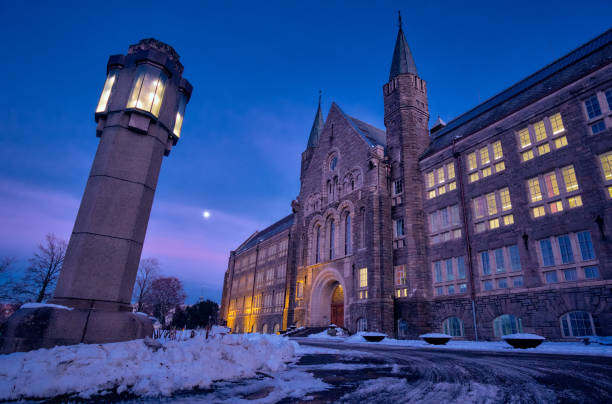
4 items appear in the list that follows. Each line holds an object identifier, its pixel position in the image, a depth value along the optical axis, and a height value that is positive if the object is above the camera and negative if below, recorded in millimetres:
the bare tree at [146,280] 49119 +4299
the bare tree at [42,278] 27122 +2079
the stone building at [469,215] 16703 +7268
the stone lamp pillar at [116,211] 6090 +2105
